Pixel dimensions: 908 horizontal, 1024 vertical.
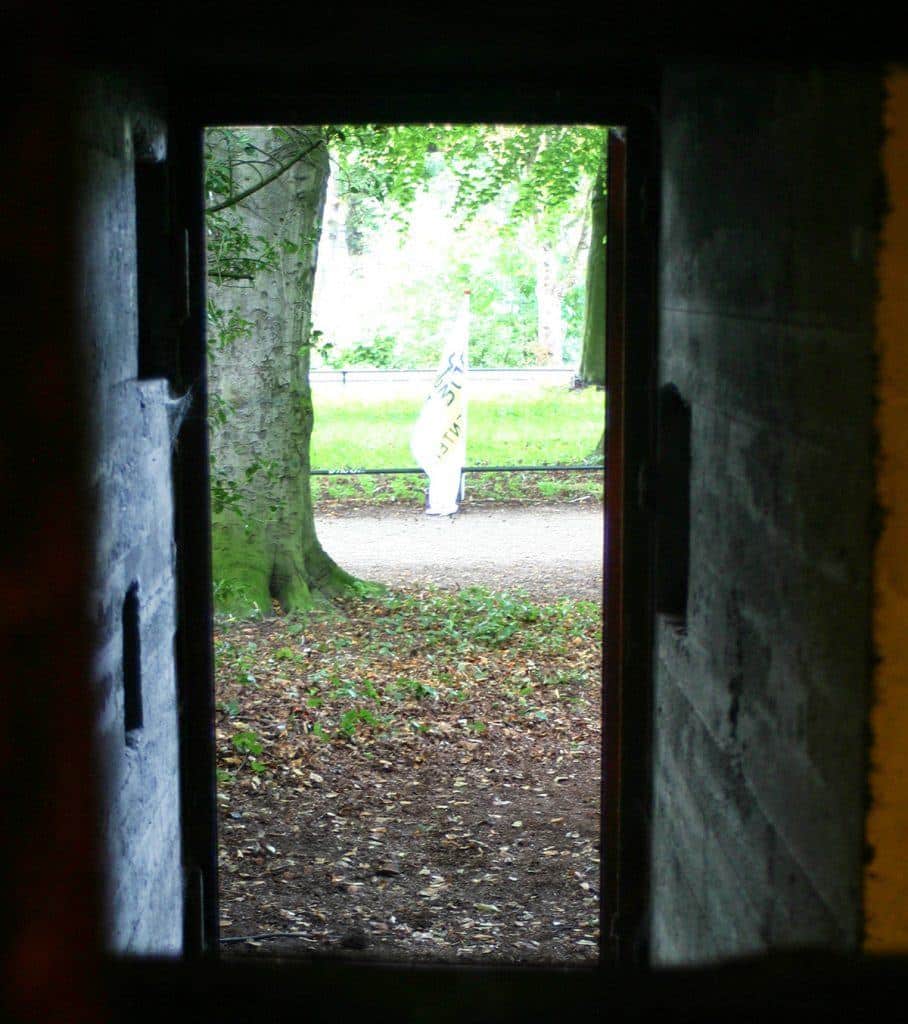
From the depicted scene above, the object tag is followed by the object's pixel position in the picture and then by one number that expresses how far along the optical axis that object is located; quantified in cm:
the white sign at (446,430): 1485
